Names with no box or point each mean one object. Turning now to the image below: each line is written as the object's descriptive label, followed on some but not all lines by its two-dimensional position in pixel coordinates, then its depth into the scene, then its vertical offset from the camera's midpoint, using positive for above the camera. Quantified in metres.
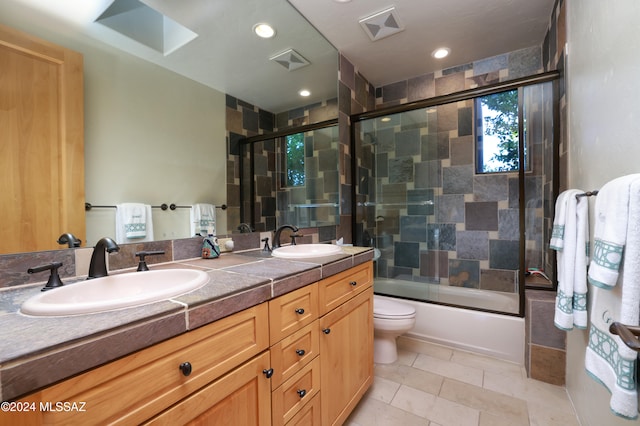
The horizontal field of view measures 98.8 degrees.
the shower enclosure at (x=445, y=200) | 2.53 +0.09
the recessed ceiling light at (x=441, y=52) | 2.42 +1.41
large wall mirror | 1.04 +0.56
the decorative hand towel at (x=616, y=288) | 0.76 -0.24
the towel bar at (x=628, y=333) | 0.62 -0.31
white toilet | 1.97 -0.84
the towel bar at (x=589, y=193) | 1.21 +0.06
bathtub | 2.02 -0.95
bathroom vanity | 0.54 -0.43
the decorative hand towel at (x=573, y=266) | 1.27 -0.28
